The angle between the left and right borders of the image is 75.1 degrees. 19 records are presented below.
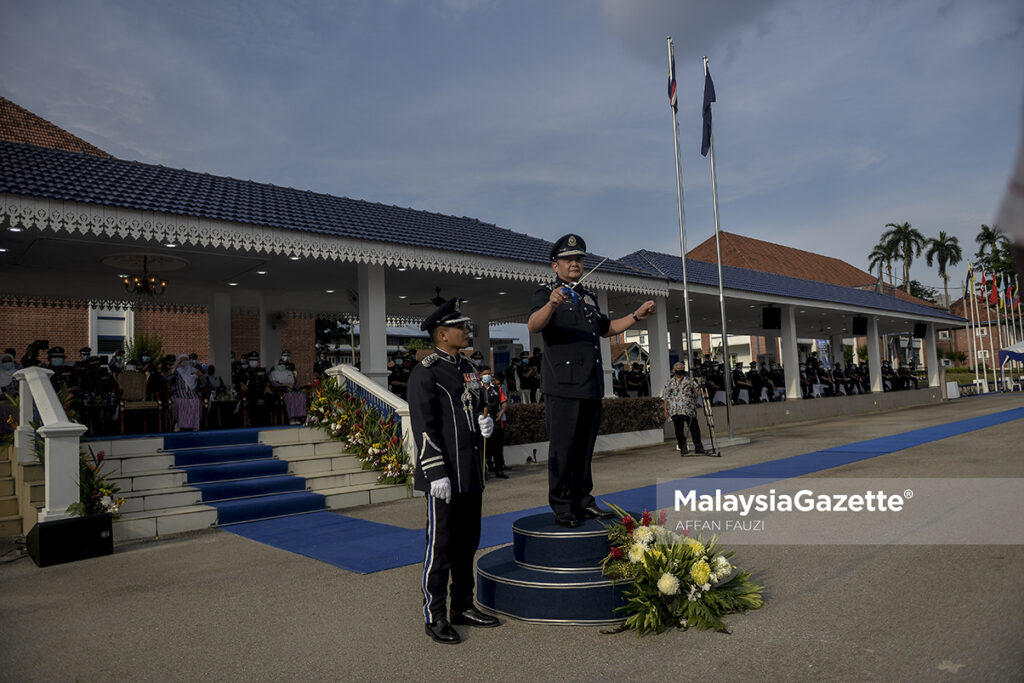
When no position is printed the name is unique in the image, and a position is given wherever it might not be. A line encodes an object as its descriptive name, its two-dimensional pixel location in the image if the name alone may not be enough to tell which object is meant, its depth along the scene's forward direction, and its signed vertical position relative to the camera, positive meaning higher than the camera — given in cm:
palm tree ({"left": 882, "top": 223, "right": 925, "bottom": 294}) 6738 +1294
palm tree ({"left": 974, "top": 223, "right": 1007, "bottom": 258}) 5244 +996
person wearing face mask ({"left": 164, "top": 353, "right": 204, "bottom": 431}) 1120 +16
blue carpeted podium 417 -124
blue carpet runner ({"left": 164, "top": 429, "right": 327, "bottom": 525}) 867 -109
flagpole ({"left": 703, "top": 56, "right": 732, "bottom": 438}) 1530 +98
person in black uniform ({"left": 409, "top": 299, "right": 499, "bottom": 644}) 401 -46
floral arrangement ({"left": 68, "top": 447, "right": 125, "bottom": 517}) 728 -98
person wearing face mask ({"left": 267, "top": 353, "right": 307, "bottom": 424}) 1272 +13
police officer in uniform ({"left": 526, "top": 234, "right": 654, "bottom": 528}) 450 +2
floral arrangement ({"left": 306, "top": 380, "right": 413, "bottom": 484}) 1003 -55
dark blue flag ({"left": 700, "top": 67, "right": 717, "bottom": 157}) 1681 +685
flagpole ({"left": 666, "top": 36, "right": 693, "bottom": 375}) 1633 +490
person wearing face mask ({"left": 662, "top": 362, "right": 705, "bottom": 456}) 1302 -43
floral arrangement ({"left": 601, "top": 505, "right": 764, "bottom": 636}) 401 -122
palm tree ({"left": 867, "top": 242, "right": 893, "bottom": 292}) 6819 +1178
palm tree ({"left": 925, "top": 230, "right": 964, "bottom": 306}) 6550 +1134
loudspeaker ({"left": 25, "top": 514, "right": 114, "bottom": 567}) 666 -136
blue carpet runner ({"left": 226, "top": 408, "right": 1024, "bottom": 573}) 626 -153
